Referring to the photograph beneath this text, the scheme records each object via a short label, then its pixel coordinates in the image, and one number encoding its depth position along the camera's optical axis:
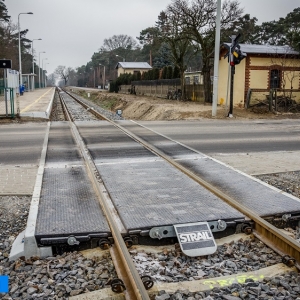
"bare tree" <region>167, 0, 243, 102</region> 29.34
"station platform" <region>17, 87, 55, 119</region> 20.12
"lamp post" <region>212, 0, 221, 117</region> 19.12
